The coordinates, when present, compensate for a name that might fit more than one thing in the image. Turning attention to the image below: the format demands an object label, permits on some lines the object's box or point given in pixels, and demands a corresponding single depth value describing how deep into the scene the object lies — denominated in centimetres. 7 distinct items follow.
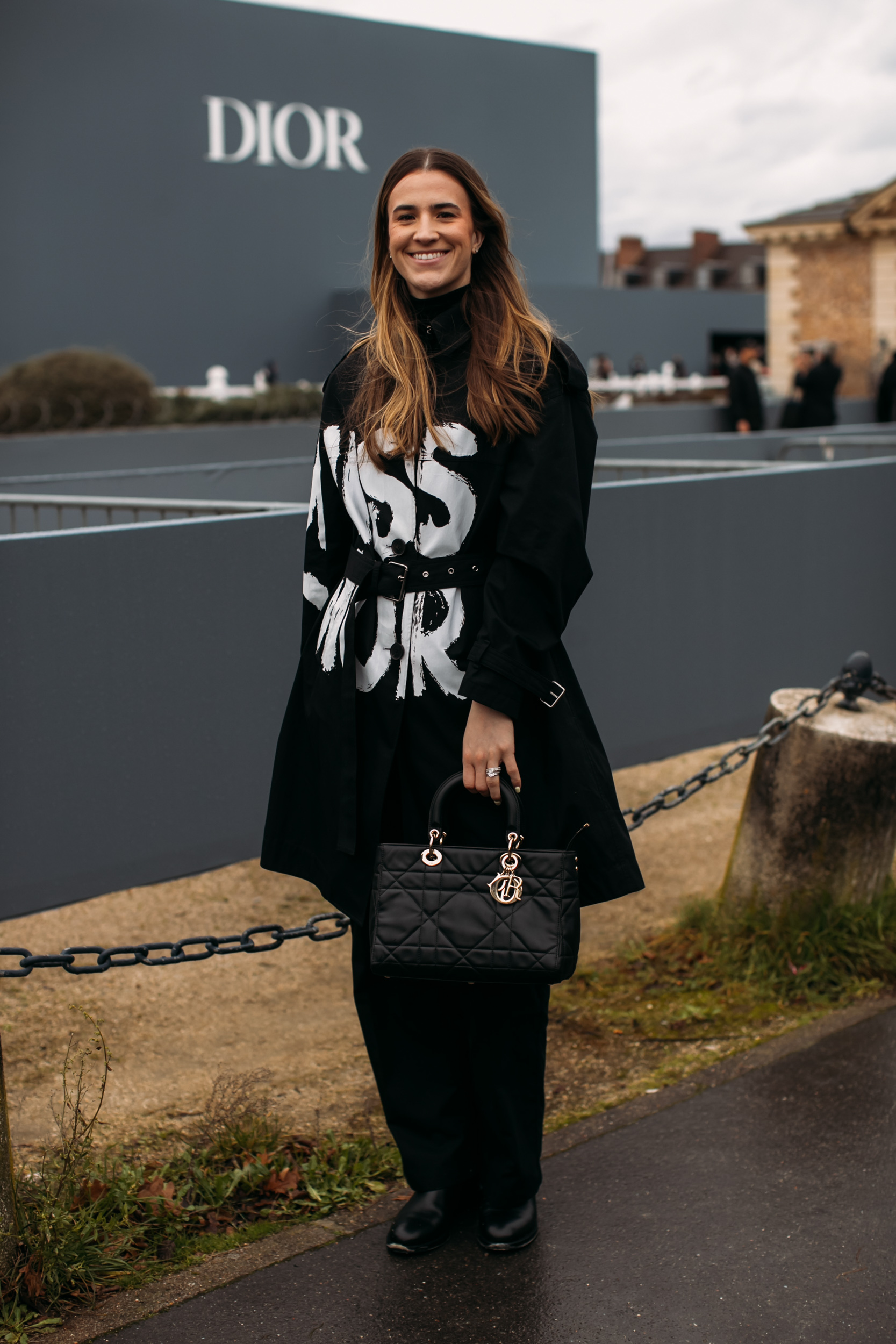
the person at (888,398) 1833
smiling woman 255
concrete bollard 438
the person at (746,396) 1627
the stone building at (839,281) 3127
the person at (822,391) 1620
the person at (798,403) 1652
